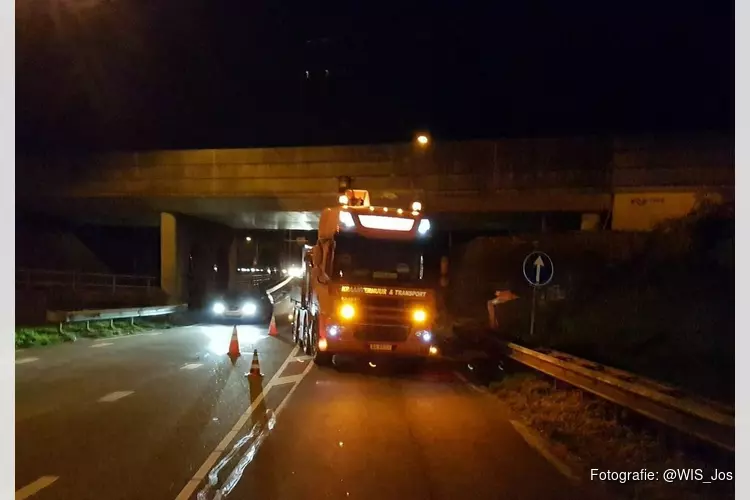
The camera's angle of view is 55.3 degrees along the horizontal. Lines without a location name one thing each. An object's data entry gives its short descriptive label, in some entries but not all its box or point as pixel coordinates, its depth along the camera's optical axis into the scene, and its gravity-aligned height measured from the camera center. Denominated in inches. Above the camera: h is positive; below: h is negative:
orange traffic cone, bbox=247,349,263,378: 553.0 -98.4
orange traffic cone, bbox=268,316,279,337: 1006.3 -122.6
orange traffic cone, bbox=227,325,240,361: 703.1 -104.4
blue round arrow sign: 620.1 -21.8
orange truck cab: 623.2 -38.7
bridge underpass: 1090.1 +103.2
